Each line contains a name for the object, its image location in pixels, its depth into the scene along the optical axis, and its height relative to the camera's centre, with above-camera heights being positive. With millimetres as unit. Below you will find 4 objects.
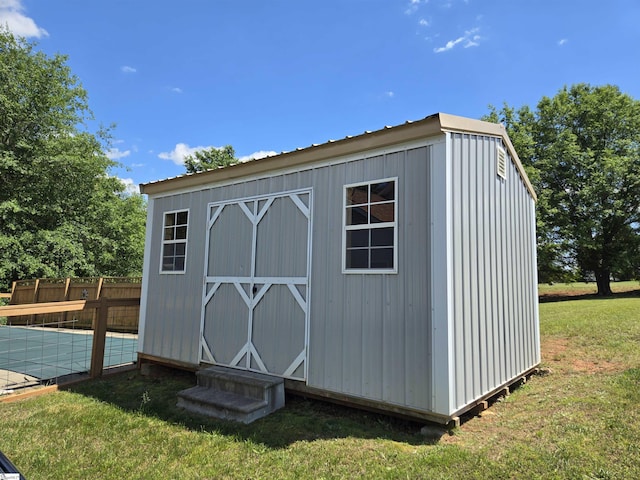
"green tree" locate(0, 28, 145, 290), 14789 +4191
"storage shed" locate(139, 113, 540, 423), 3748 +123
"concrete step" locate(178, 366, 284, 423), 4234 -1431
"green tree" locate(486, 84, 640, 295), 17531 +5010
